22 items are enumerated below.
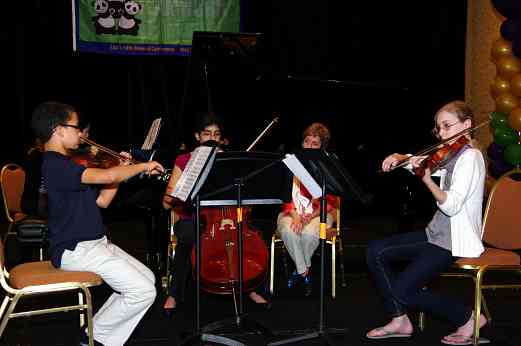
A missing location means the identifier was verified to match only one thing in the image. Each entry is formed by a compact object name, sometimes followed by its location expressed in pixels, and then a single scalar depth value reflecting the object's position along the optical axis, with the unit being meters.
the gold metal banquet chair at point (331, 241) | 4.40
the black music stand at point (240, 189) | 3.38
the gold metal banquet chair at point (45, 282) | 2.97
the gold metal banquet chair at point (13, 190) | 5.07
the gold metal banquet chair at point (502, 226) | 3.48
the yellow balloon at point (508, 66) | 5.93
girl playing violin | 3.29
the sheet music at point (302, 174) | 3.31
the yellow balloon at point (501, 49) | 5.95
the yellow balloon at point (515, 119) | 5.72
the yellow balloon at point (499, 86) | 6.04
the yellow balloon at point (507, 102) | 5.97
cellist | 4.11
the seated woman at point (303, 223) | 4.45
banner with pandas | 6.99
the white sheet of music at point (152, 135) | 4.12
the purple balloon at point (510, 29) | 5.63
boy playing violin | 3.01
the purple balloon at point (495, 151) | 6.19
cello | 3.97
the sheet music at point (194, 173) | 3.09
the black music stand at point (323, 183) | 3.26
